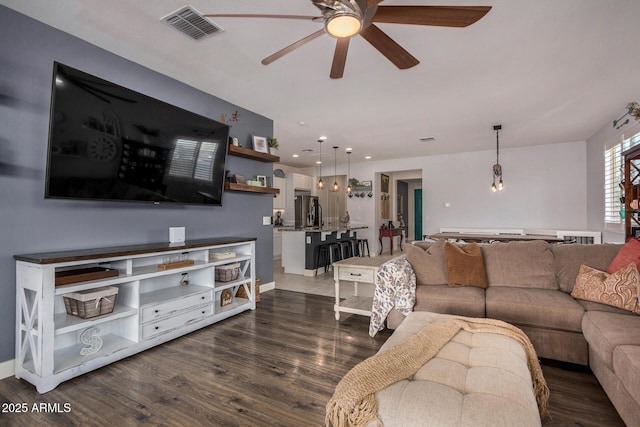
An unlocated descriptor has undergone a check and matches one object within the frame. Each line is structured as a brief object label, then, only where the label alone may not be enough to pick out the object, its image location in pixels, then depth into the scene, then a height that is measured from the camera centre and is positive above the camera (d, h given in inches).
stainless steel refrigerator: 343.6 +7.2
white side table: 135.7 -25.3
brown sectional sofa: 72.5 -26.3
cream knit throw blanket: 50.7 -27.8
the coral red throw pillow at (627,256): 97.7 -10.9
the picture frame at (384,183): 374.2 +43.4
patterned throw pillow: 90.2 -20.0
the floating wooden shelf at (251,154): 159.6 +33.4
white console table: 87.0 -31.0
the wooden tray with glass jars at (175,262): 118.8 -18.1
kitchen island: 243.1 -23.7
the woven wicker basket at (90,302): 96.7 -27.0
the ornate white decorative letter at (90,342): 98.1 -39.6
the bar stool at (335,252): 256.5 -28.0
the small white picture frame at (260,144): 175.9 +40.9
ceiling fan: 67.1 +45.8
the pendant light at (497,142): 213.3 +60.3
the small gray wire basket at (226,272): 146.9 -25.8
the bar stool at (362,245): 324.6 -27.5
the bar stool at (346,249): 276.7 -27.6
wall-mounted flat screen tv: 95.3 +25.1
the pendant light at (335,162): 289.3 +62.1
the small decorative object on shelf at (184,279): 138.7 -27.7
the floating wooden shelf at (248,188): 158.6 +15.3
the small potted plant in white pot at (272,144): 186.2 +42.9
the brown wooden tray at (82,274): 91.1 -17.9
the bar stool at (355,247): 299.0 -27.7
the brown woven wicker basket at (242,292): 160.3 -38.3
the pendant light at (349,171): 322.0 +54.5
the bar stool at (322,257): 243.0 -31.0
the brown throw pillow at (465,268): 118.6 -18.2
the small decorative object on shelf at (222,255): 143.3 -17.4
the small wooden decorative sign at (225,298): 147.2 -37.6
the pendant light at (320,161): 245.1 +61.5
